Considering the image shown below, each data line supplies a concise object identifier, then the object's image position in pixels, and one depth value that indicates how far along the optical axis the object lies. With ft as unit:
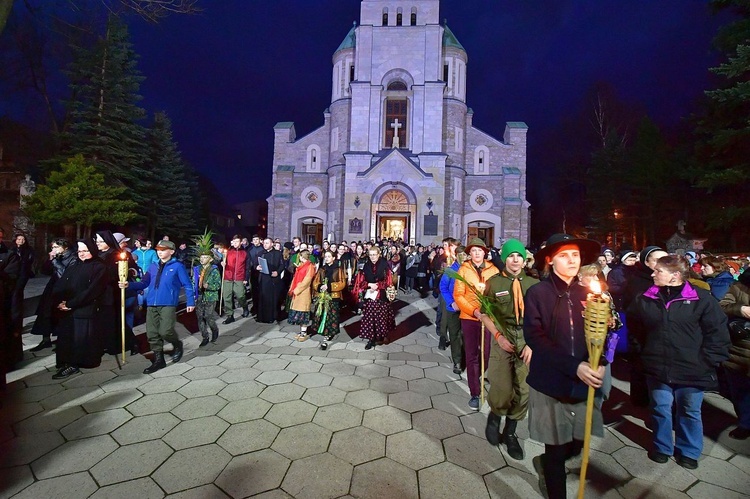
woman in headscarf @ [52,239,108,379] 15.33
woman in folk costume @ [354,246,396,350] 20.71
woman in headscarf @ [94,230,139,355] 16.55
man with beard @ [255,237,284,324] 26.17
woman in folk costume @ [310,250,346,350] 20.77
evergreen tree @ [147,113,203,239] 74.79
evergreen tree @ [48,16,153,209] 58.29
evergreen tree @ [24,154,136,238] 48.55
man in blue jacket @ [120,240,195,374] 16.24
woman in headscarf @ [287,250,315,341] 21.62
